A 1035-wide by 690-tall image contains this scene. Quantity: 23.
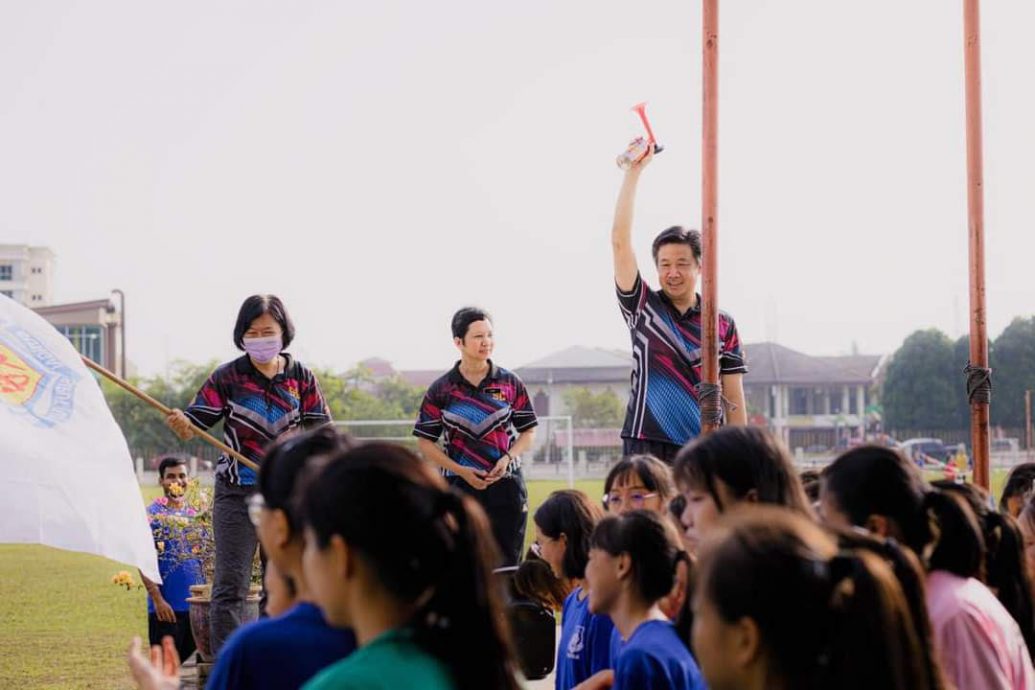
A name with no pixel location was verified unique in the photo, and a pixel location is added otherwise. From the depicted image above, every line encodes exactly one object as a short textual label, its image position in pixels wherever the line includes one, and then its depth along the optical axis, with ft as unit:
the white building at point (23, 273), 342.85
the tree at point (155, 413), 191.33
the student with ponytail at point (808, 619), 7.45
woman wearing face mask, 21.72
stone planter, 23.48
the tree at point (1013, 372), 143.74
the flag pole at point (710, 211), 19.92
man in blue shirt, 26.68
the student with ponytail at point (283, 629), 9.06
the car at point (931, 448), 196.33
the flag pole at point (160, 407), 21.08
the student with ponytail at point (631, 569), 12.91
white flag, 18.56
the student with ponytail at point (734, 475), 11.08
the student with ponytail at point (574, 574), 15.70
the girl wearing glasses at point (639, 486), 16.55
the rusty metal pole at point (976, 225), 21.07
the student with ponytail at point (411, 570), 7.95
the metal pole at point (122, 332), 154.57
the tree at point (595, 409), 237.66
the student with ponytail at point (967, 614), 10.27
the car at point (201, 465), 173.21
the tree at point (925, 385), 214.07
